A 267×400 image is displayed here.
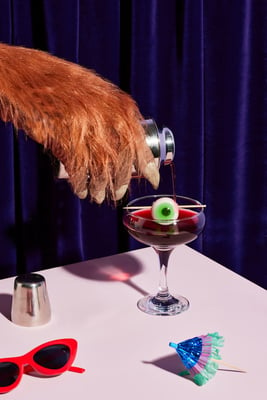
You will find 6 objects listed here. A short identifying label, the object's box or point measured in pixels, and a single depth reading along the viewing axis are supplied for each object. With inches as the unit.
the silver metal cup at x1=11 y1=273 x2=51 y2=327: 40.6
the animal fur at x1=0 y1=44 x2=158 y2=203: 36.2
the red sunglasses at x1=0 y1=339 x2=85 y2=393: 36.1
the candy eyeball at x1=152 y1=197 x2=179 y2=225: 42.5
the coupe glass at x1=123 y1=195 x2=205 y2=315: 41.4
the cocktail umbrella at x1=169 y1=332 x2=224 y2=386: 36.1
